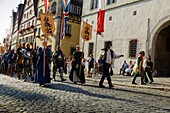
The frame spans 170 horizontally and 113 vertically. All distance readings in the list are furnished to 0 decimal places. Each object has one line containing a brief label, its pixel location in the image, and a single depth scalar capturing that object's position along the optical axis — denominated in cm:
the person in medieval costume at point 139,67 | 1178
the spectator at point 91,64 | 1713
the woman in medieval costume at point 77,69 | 1098
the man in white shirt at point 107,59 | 985
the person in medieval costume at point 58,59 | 1216
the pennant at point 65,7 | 2425
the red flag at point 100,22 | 1994
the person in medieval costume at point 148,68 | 1267
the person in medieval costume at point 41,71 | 919
